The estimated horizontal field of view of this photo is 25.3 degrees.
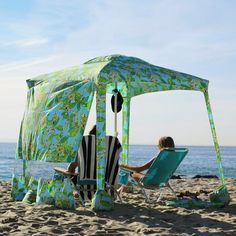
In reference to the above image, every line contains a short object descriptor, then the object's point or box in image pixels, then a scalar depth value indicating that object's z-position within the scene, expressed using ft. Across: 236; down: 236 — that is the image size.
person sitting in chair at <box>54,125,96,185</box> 23.76
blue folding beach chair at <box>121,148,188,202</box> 24.09
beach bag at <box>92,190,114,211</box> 22.50
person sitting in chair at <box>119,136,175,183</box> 25.43
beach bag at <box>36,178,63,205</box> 23.30
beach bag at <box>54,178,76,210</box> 22.88
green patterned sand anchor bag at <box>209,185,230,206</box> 25.40
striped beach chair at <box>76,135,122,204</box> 23.71
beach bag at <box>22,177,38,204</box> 25.29
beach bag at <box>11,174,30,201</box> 26.58
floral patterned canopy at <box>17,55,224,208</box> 23.44
